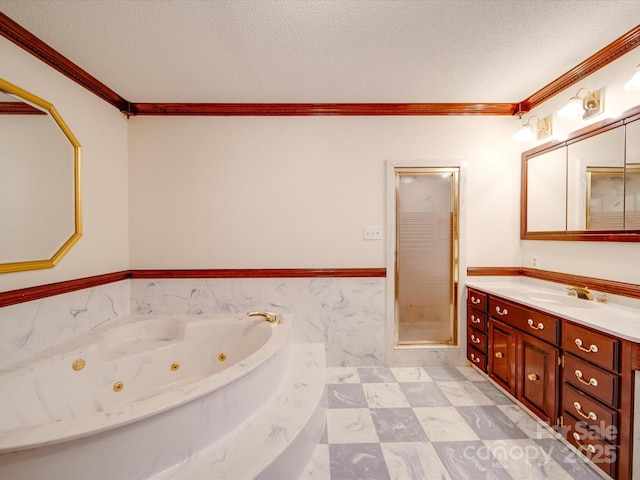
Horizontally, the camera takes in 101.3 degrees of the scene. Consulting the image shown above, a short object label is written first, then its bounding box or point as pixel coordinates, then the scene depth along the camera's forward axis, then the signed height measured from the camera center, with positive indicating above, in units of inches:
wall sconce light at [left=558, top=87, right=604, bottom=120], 71.9 +36.9
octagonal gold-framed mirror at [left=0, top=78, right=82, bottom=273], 59.0 +13.0
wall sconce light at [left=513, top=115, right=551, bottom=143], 88.6 +36.6
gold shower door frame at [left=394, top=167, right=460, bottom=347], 100.4 -12.3
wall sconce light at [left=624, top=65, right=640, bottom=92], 57.2 +34.2
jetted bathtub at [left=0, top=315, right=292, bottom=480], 35.8 -31.3
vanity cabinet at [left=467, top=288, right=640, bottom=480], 49.1 -32.1
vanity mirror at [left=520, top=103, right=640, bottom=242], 64.7 +15.2
